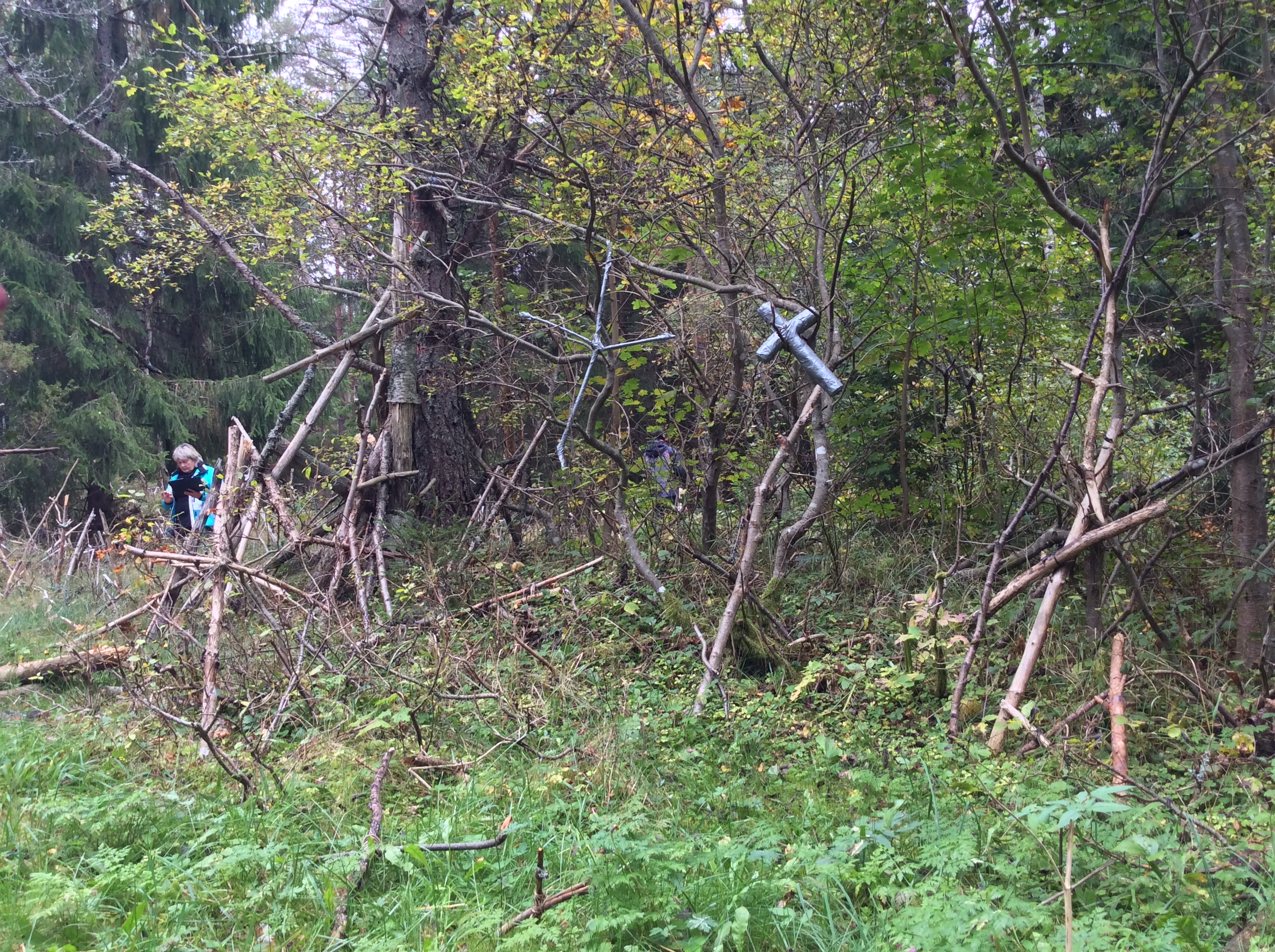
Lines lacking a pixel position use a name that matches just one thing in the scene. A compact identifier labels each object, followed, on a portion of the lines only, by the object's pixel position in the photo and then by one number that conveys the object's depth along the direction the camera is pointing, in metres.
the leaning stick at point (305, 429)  6.49
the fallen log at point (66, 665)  5.34
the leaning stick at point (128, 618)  5.55
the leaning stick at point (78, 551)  7.88
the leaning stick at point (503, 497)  7.14
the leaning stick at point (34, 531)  7.64
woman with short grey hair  7.88
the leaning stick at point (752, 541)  4.84
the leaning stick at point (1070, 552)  3.88
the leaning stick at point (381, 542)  6.22
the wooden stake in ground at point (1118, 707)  3.19
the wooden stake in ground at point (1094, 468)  3.89
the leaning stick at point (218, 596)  4.32
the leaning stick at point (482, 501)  7.43
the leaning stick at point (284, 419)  6.54
